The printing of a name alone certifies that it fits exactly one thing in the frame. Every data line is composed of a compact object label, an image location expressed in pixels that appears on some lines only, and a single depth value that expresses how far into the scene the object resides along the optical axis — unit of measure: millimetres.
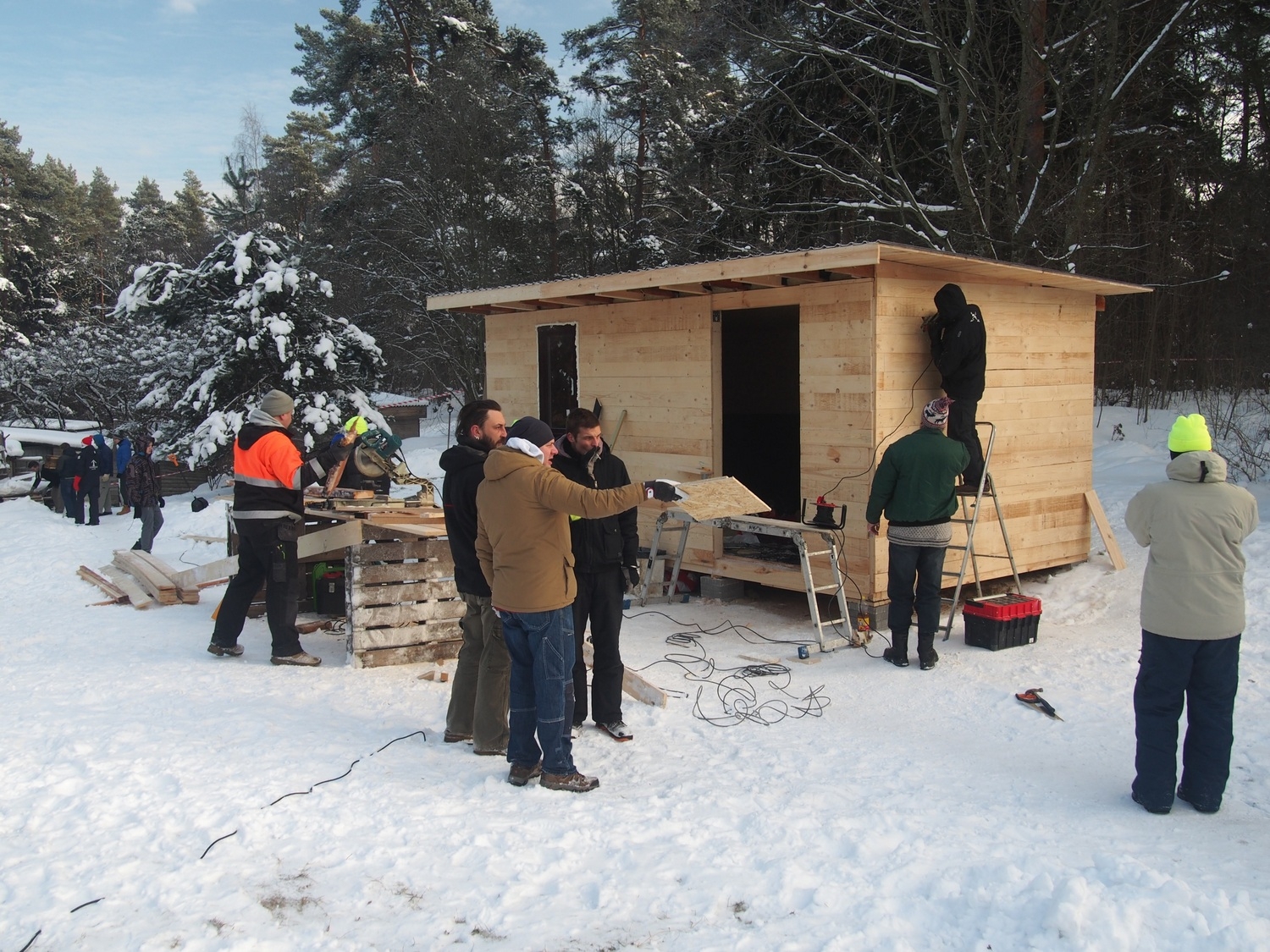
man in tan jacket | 4211
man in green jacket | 6574
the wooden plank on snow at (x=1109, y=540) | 8781
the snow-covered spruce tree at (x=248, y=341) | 17500
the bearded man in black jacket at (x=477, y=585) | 4891
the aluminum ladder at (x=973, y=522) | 7426
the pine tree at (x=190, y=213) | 46144
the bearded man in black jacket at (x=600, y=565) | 5047
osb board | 5043
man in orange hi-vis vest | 6727
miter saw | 8523
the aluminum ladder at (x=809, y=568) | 7223
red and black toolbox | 6982
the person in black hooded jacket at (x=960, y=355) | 7402
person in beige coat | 4148
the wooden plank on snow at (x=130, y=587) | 8844
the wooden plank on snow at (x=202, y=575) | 8443
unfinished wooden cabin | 7496
